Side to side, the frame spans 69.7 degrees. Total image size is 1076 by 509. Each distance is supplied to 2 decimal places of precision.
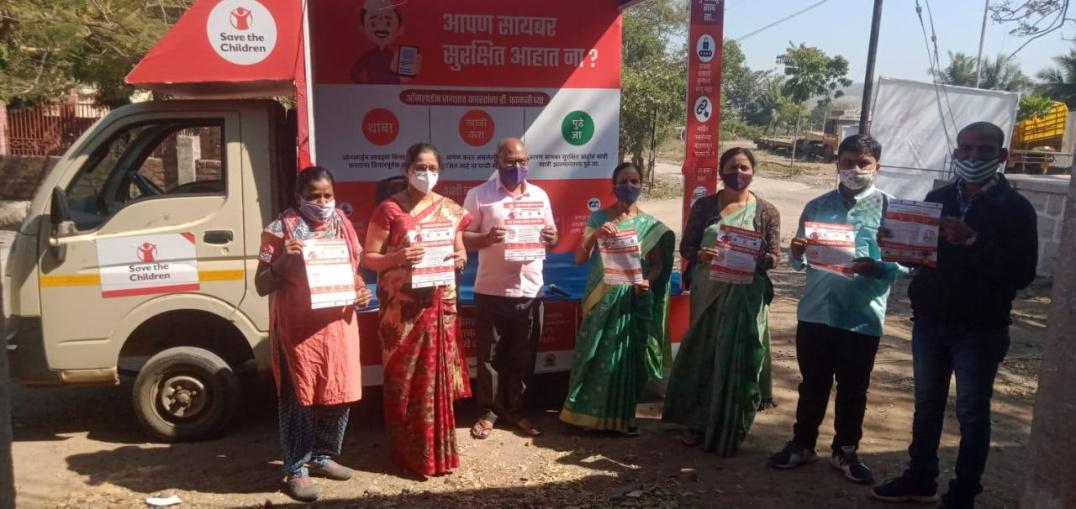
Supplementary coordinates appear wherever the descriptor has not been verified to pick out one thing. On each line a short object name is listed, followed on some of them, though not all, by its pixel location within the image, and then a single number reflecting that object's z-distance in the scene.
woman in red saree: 4.02
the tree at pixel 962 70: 50.91
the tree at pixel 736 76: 42.65
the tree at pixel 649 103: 19.56
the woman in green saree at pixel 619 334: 4.58
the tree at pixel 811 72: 36.00
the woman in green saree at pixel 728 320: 4.25
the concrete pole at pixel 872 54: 12.17
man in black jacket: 3.38
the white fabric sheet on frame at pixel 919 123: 11.66
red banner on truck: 5.48
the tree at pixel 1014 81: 37.07
